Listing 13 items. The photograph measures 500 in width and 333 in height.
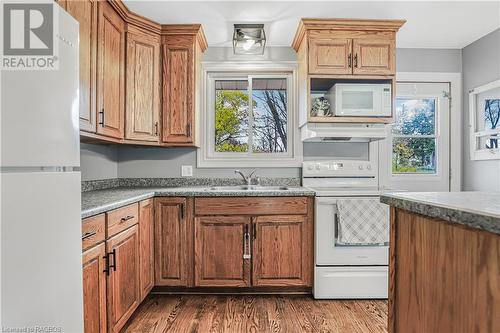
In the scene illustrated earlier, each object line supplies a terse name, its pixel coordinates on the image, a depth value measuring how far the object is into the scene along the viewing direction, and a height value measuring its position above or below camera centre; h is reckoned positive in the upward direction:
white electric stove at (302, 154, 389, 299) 2.63 -0.80
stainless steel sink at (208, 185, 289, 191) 3.11 -0.21
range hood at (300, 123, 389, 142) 2.87 +0.32
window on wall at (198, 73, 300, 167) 3.34 +0.53
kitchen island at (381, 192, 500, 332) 0.69 -0.25
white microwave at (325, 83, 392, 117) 2.83 +0.59
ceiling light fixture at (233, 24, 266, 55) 2.82 +1.18
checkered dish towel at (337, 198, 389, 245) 2.59 -0.46
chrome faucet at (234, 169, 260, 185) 3.17 -0.12
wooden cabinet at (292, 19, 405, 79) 2.80 +1.05
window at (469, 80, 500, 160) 2.88 +0.42
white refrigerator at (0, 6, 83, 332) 0.89 -0.09
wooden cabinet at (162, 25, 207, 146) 2.89 +0.73
